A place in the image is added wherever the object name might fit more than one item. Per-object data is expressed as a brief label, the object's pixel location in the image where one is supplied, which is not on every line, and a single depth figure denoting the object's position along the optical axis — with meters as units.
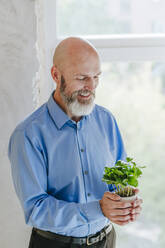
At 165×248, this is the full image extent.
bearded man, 1.83
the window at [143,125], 2.45
